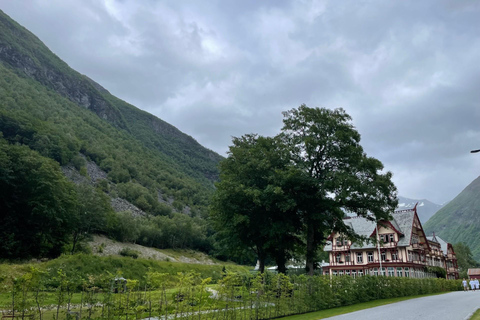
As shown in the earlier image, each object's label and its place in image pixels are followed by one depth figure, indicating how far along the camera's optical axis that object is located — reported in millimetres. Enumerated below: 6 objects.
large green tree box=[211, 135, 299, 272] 26078
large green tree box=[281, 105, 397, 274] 26672
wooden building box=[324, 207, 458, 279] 55344
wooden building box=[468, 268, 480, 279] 79475
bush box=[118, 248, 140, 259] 65688
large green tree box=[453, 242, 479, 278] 98138
